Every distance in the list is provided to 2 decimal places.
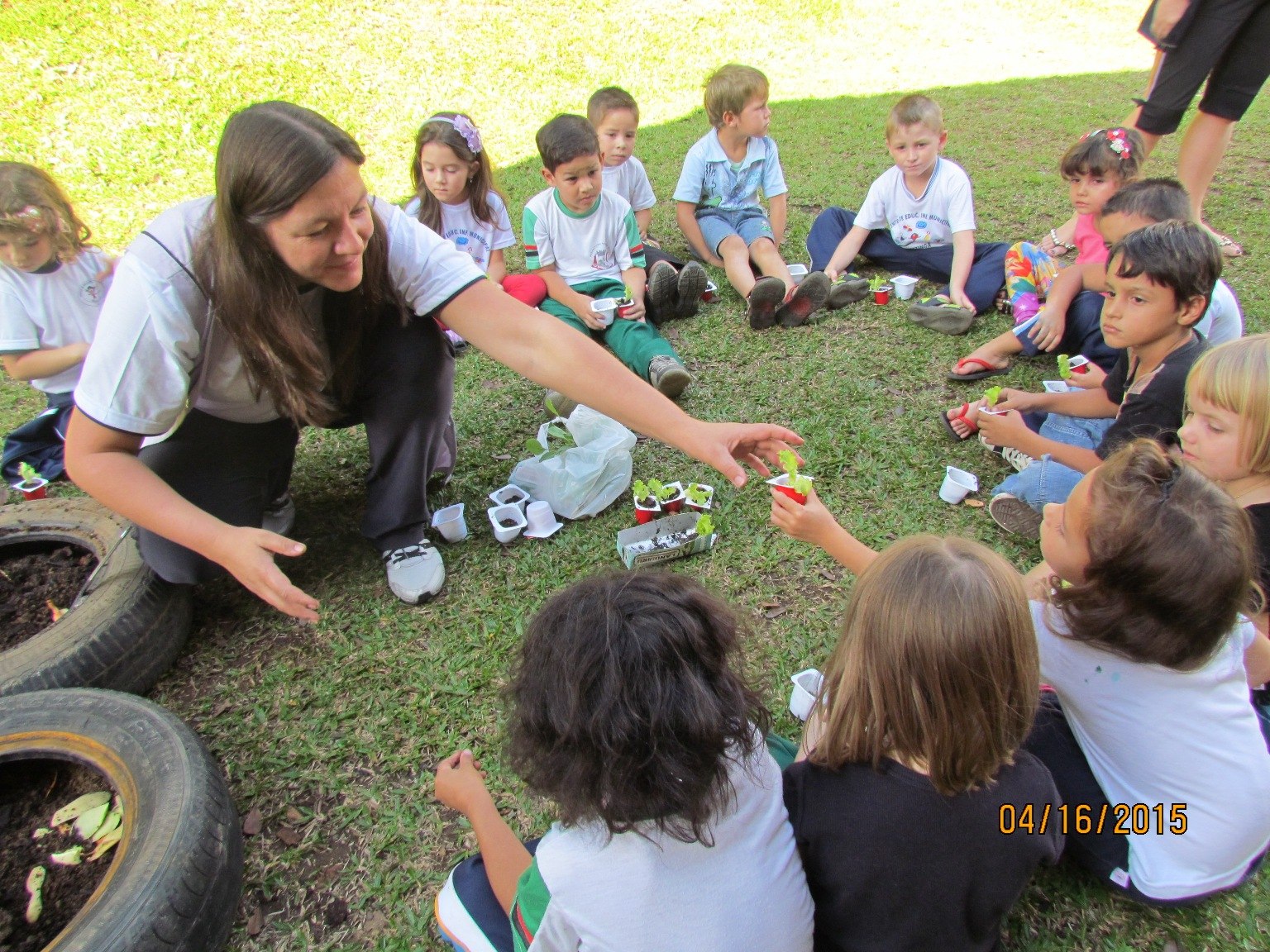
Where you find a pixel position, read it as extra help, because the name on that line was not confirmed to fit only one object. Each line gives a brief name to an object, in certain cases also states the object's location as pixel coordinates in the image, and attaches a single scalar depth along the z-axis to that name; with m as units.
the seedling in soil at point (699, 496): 2.93
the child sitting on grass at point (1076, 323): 3.14
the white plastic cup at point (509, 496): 3.07
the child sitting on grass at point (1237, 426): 1.93
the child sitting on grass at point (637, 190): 4.33
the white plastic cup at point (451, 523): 2.93
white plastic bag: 3.03
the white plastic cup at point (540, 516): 2.95
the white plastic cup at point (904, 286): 4.44
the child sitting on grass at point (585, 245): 3.89
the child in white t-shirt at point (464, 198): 4.08
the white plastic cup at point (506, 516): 2.92
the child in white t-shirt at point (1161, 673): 1.49
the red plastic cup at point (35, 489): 3.31
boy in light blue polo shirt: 4.52
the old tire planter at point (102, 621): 2.20
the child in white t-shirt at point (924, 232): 4.25
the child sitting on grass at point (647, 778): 1.19
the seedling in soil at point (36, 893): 1.74
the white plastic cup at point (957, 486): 2.95
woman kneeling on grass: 1.89
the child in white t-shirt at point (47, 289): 3.02
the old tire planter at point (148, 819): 1.55
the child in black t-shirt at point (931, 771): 1.35
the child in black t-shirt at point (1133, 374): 2.47
